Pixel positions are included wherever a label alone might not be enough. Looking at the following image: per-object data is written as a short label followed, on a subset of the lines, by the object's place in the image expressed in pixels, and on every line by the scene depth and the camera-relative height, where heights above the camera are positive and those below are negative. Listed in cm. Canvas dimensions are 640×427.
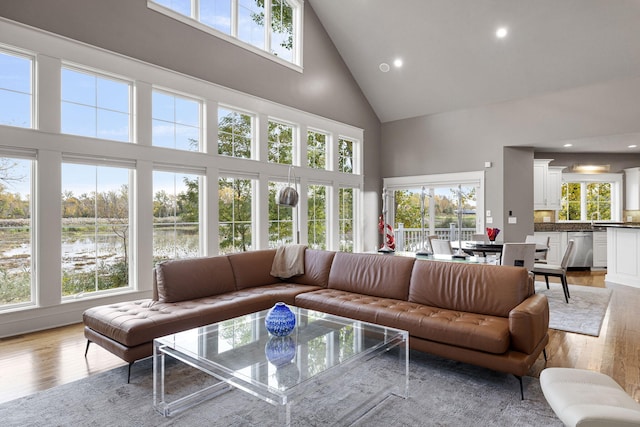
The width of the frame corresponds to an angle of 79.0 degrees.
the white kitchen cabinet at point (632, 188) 859 +52
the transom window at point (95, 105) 439 +129
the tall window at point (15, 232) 398 -18
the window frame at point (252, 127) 620 +144
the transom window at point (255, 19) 560 +312
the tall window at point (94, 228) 441 -17
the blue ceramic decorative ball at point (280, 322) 262 -74
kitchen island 641 -74
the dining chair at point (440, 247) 564 -51
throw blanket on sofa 465 -59
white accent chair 158 -85
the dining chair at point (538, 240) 559 -53
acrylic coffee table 205 -86
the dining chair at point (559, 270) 534 -81
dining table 511 -48
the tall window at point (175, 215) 517 -2
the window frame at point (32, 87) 408 +135
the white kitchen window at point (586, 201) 907 +25
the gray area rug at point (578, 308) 418 -123
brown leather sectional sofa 274 -82
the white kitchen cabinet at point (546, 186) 850 +57
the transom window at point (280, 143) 682 +127
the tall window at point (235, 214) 595 -1
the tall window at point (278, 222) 672 -15
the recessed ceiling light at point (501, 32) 627 +293
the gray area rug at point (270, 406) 228 -122
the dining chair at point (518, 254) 482 -52
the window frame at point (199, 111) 515 +151
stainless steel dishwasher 821 -81
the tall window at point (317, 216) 762 -6
